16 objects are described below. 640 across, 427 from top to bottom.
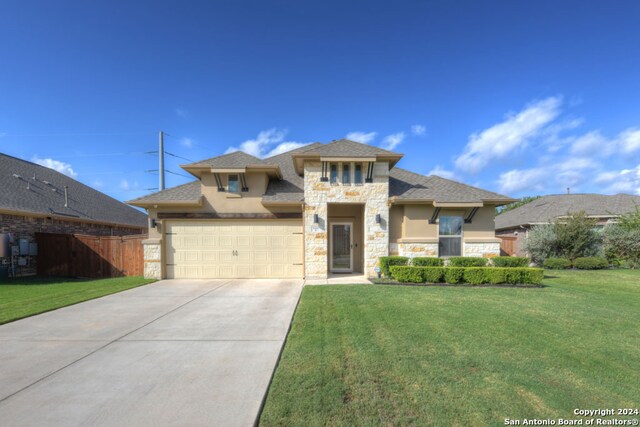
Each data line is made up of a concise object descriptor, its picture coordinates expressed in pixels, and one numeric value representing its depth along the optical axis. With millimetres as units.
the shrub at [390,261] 10258
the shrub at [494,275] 9258
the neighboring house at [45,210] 12023
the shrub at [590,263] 13242
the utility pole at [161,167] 21266
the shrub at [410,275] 9531
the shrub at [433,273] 9469
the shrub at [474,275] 9305
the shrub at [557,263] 13406
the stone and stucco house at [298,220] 10773
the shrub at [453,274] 9352
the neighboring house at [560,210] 17791
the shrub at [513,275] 9195
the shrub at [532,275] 9086
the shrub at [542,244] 14242
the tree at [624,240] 14133
